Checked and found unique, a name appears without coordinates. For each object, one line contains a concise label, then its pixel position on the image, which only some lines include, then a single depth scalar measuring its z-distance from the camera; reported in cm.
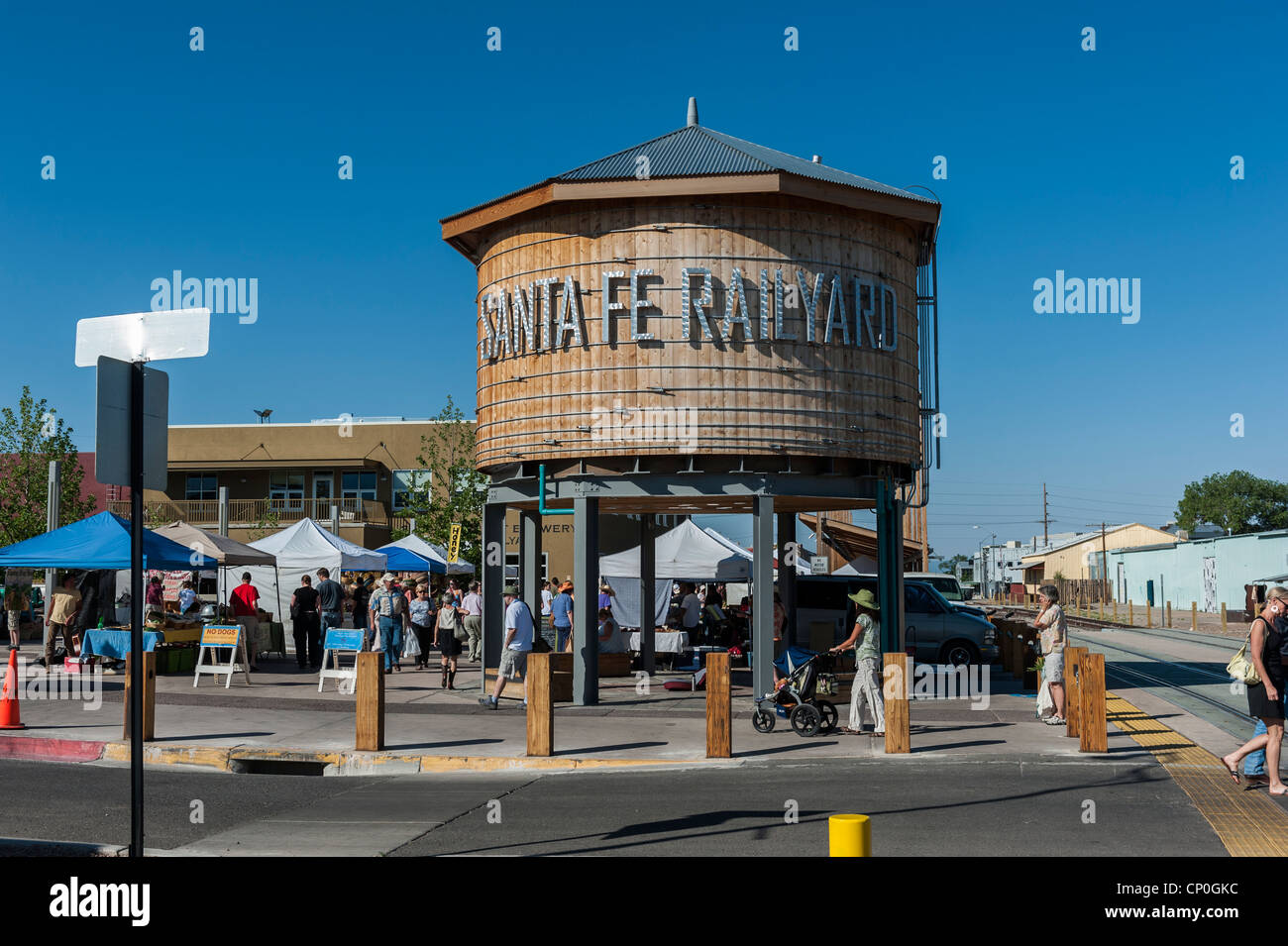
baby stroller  1441
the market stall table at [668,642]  2422
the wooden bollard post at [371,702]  1323
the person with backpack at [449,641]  1998
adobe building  5462
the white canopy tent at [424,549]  3044
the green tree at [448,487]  4412
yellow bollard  486
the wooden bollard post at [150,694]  1377
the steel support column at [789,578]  2292
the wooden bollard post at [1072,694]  1405
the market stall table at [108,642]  2059
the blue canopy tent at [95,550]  2106
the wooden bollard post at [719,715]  1284
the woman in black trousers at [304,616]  2458
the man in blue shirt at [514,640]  1645
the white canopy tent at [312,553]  2858
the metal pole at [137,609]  739
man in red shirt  2402
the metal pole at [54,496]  2643
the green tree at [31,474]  4238
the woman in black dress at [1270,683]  1046
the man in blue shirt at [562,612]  2033
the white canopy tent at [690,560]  2509
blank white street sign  773
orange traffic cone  1472
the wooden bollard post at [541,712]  1294
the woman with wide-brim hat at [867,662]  1426
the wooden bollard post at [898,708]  1311
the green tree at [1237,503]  12706
